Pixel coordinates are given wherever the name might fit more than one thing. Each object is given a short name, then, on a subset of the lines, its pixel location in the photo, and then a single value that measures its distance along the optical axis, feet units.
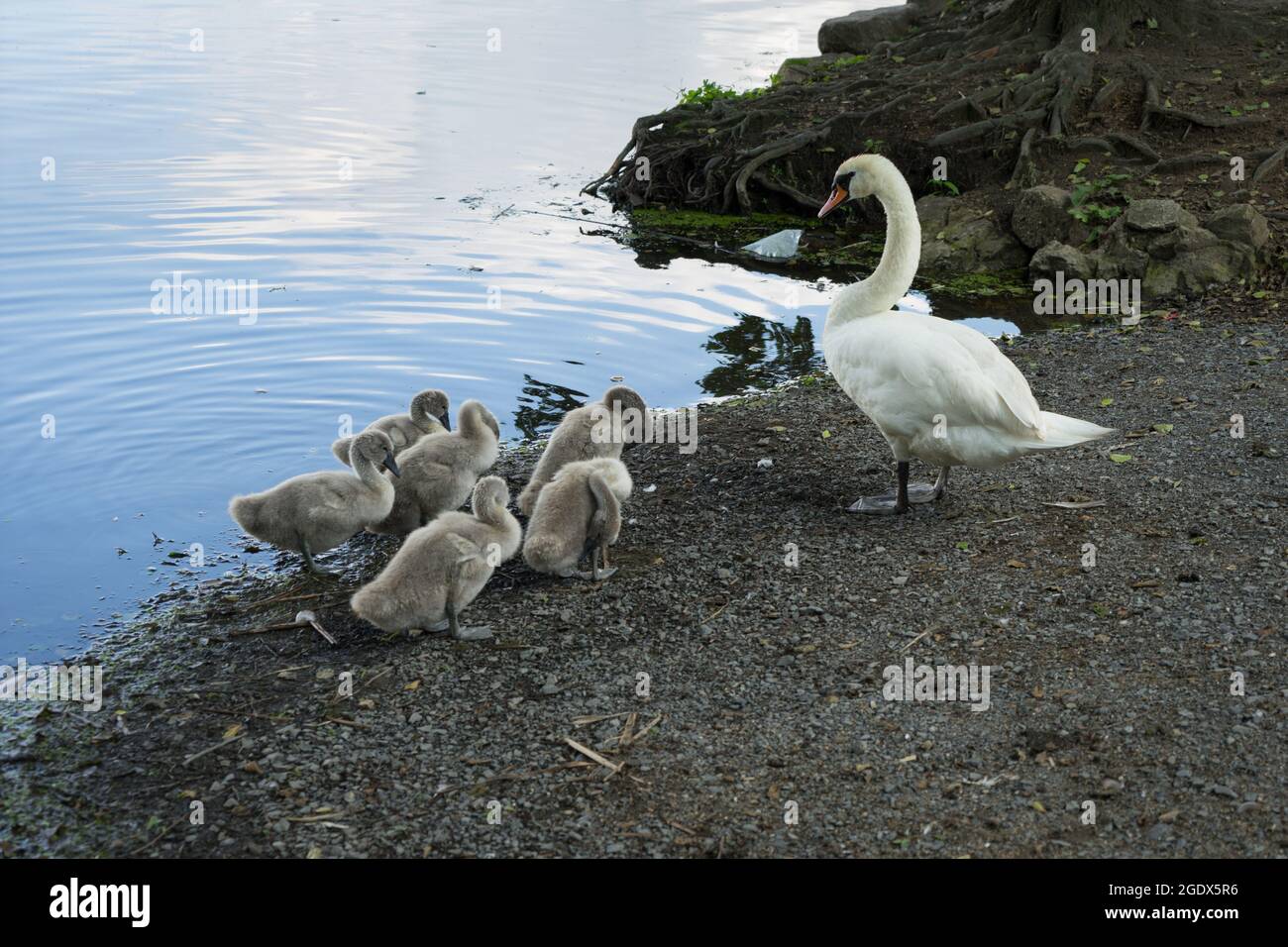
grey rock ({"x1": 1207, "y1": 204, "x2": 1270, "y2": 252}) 41.98
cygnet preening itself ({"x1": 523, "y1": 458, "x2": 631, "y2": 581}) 22.99
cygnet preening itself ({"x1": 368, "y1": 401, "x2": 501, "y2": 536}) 25.38
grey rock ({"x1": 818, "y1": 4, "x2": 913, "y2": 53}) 71.77
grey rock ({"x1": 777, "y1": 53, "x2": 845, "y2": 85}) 65.38
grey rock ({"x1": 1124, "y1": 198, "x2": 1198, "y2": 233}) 43.29
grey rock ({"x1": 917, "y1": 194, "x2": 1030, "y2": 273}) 48.44
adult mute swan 23.56
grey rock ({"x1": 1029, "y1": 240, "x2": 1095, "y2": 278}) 44.47
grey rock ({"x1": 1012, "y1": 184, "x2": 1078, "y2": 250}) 46.88
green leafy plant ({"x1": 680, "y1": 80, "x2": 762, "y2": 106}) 63.77
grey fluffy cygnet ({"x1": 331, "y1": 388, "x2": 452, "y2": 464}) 27.85
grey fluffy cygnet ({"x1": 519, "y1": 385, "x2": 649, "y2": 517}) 26.08
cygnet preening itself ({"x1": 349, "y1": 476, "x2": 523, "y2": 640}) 20.74
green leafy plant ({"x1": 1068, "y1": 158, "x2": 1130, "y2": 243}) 46.19
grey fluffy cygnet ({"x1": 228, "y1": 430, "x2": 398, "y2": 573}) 23.59
